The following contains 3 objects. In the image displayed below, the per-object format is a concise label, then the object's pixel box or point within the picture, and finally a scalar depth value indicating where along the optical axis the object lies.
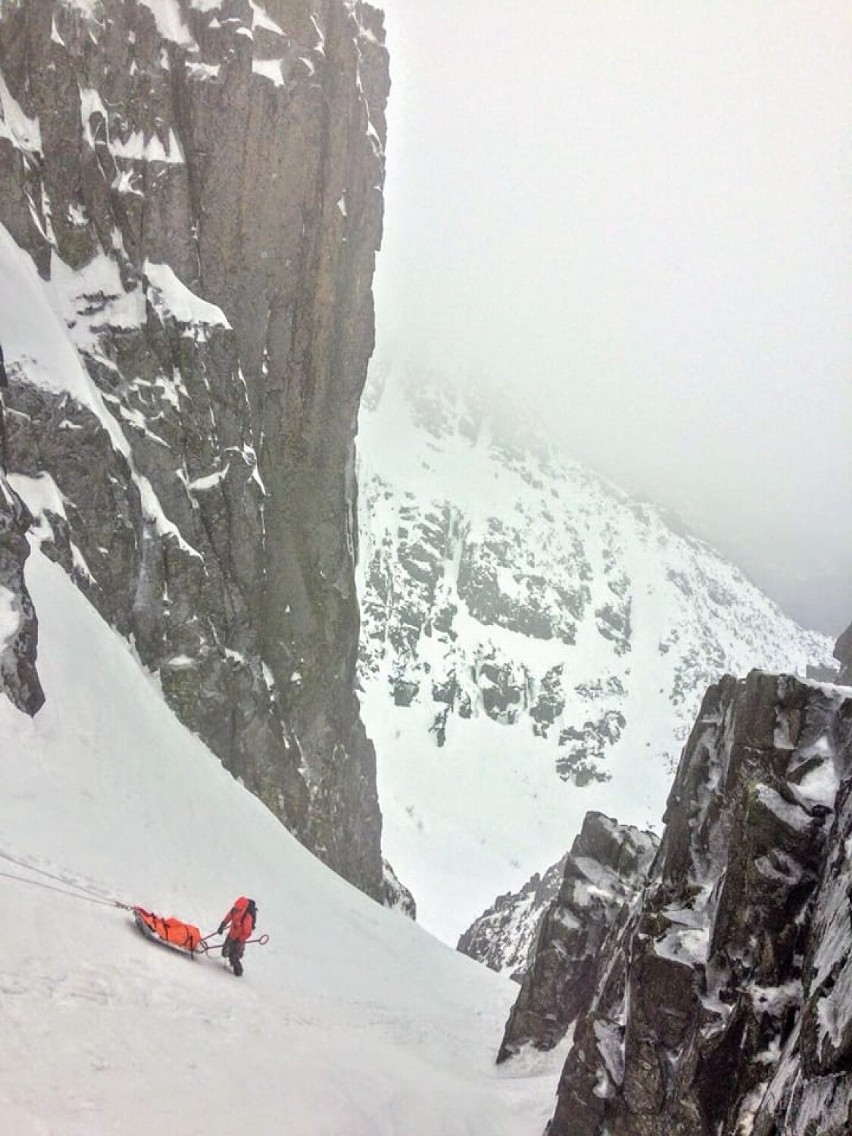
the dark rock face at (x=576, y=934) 30.47
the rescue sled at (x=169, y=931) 17.75
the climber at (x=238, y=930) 19.78
